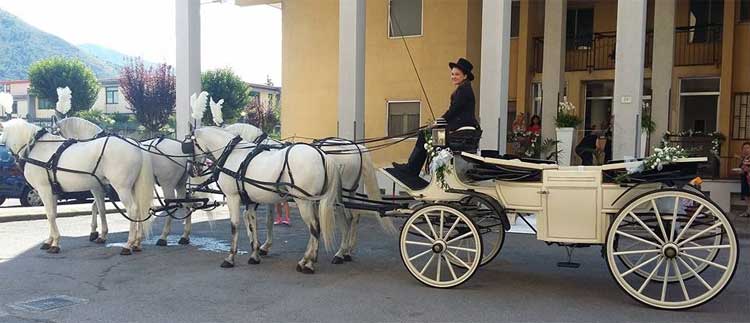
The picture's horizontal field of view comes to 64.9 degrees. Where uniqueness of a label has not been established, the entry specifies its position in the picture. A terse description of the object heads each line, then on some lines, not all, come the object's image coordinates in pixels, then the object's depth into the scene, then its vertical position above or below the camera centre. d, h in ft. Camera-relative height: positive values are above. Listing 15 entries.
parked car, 47.14 -5.39
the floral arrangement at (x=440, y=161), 21.43 -1.34
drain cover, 19.06 -6.13
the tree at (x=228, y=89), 146.39 +8.27
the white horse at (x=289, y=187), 23.93 -2.65
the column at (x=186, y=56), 43.14 +4.74
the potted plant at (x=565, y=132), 38.40 -0.35
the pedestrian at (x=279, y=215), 38.70 -6.22
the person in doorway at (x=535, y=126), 44.67 +0.02
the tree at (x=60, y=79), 145.69 +10.01
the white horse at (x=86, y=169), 27.71 -2.33
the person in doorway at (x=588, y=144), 35.74 -1.13
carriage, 18.45 -2.84
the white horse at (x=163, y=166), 29.40 -2.37
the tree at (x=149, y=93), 125.39 +5.81
